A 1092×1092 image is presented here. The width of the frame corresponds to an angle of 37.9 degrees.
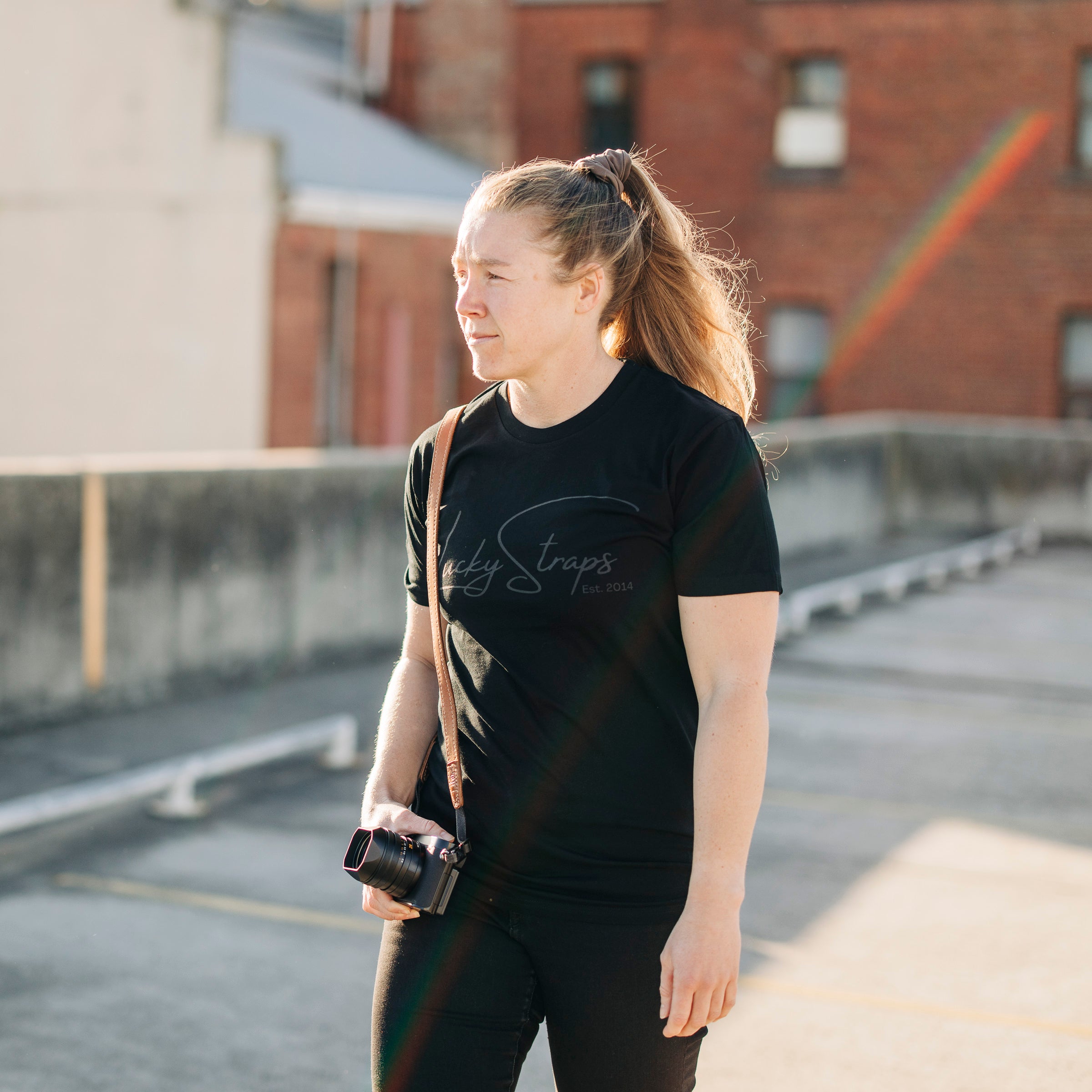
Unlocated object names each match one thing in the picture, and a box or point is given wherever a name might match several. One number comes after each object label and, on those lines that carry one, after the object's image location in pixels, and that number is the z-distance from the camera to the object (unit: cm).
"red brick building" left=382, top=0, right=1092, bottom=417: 2548
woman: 233
